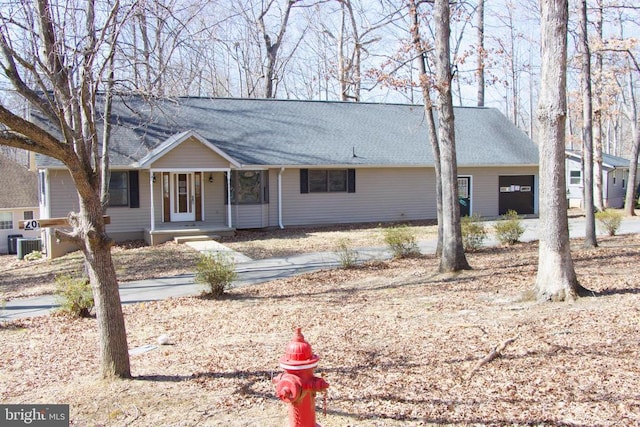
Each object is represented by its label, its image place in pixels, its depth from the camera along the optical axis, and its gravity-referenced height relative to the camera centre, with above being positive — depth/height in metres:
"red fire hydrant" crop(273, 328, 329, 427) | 3.55 -1.07
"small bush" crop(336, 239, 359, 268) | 12.54 -1.11
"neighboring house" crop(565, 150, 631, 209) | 33.84 +1.38
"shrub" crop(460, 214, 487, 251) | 14.08 -0.71
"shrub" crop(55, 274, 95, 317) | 9.17 -1.31
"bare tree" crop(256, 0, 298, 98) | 30.95 +9.22
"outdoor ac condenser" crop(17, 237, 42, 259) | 23.20 -1.20
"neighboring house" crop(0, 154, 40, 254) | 28.70 +0.95
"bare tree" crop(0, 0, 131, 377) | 4.98 +0.55
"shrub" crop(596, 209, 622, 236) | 17.51 -0.57
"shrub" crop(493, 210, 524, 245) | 15.34 -0.73
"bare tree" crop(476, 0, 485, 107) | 11.67 +3.21
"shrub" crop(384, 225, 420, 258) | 13.44 -0.83
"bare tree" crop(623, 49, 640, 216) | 26.34 +1.18
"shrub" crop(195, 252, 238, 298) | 10.04 -1.11
